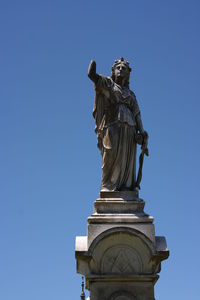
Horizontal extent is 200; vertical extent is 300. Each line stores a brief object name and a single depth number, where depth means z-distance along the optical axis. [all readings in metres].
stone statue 15.25
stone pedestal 14.16
